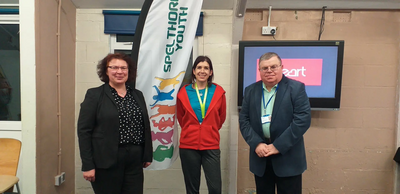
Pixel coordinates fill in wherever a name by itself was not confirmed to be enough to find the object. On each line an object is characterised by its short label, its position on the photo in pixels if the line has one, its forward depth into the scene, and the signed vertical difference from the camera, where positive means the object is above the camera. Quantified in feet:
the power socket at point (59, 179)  7.02 -3.05
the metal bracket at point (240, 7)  6.67 +2.62
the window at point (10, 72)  7.30 +0.46
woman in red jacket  5.67 -1.04
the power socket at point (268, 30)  7.84 +2.21
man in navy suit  4.71 -0.81
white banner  5.32 +0.74
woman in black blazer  4.44 -0.95
